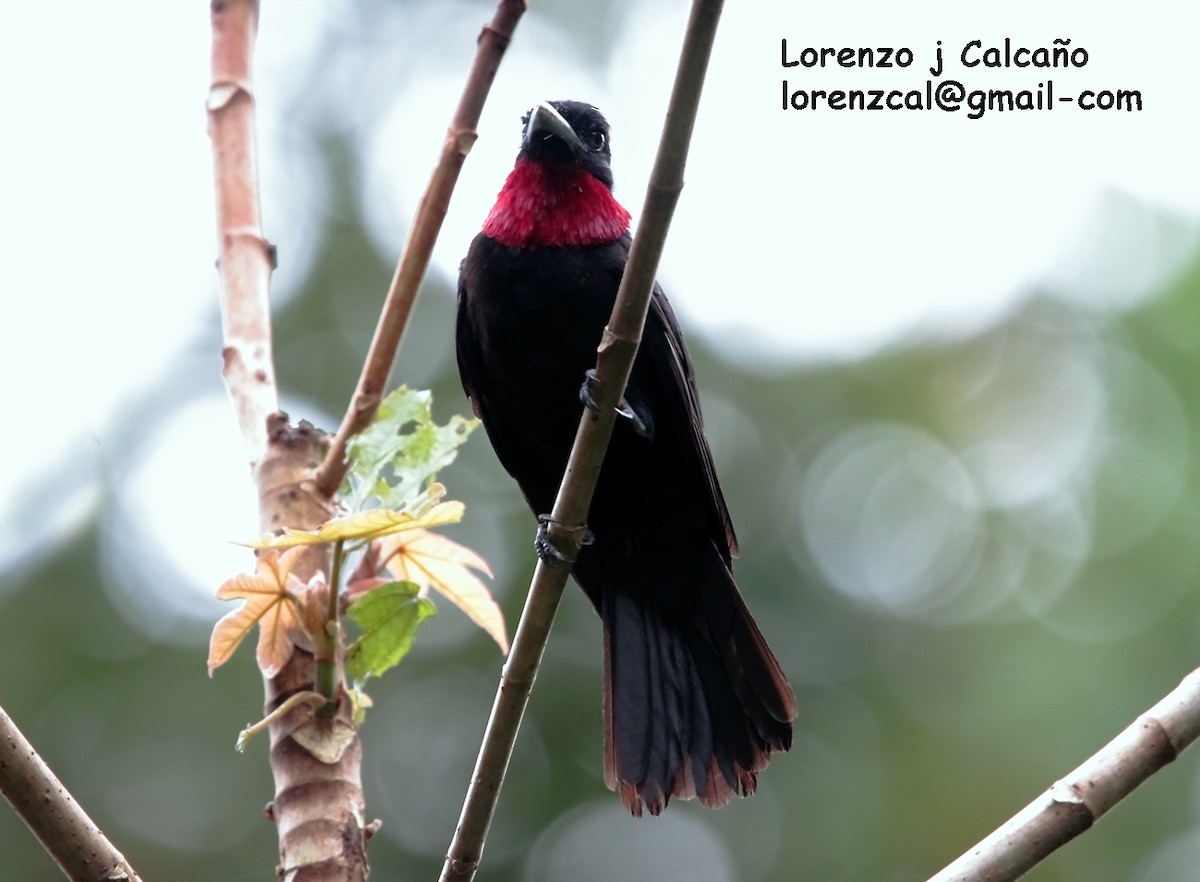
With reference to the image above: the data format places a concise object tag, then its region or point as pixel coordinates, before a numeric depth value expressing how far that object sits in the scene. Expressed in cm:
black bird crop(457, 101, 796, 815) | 634
